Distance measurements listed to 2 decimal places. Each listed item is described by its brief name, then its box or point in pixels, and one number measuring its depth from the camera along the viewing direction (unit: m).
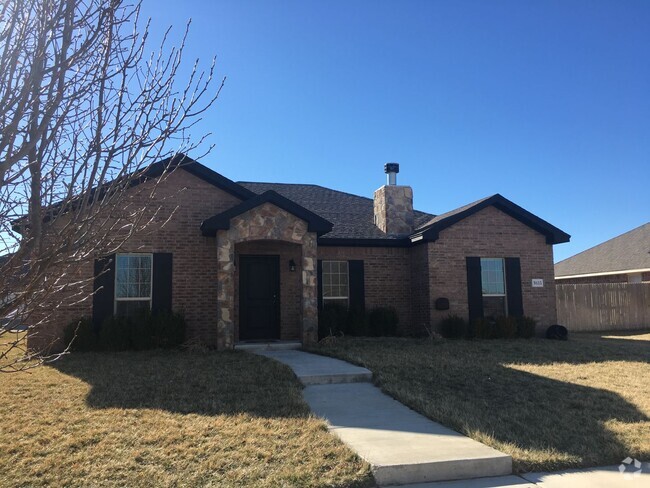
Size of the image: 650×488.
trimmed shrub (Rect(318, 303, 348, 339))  13.14
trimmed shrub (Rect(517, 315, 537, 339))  13.90
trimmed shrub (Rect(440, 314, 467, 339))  13.47
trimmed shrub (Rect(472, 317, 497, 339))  13.50
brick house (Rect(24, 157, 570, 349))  11.52
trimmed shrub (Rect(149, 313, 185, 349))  11.01
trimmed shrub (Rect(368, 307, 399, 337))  13.77
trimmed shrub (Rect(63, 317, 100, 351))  10.77
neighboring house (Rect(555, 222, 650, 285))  24.16
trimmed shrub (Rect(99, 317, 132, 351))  10.82
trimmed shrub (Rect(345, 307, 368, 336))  13.41
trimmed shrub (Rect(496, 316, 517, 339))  13.66
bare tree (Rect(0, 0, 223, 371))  2.55
